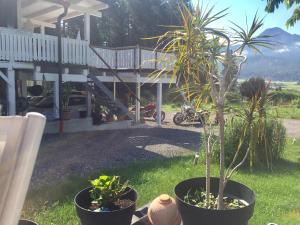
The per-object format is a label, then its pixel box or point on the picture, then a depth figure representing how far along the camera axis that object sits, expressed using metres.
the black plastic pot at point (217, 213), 2.14
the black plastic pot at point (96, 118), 9.57
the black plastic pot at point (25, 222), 1.96
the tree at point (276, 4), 6.98
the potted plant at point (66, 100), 8.76
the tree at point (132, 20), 25.23
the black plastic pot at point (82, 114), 9.62
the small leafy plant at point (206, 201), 2.46
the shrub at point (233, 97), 2.76
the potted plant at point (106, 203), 2.22
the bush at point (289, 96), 24.78
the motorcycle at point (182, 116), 11.16
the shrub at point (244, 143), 5.35
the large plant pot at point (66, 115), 8.70
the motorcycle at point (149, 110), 12.57
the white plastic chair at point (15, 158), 1.29
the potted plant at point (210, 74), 2.22
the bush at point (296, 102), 21.83
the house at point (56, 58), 7.80
